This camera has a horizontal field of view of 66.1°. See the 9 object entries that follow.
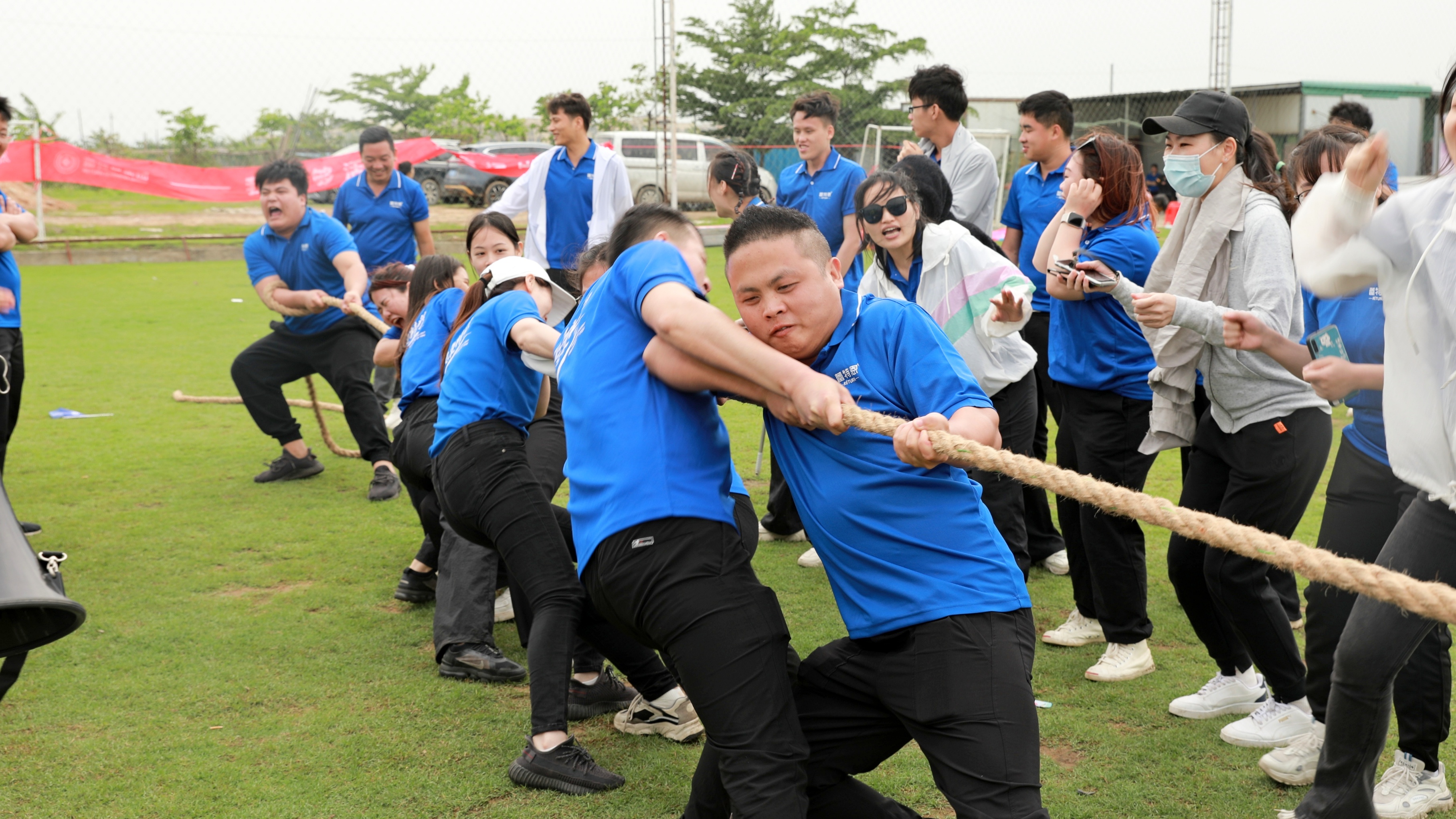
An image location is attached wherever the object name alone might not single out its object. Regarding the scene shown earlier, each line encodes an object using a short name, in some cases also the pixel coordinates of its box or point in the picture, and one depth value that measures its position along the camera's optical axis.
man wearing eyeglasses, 6.08
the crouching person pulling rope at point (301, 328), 6.84
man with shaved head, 2.14
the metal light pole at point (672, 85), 11.54
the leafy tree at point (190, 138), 22.27
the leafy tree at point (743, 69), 32.06
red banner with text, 19.20
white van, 19.38
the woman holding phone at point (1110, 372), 3.95
